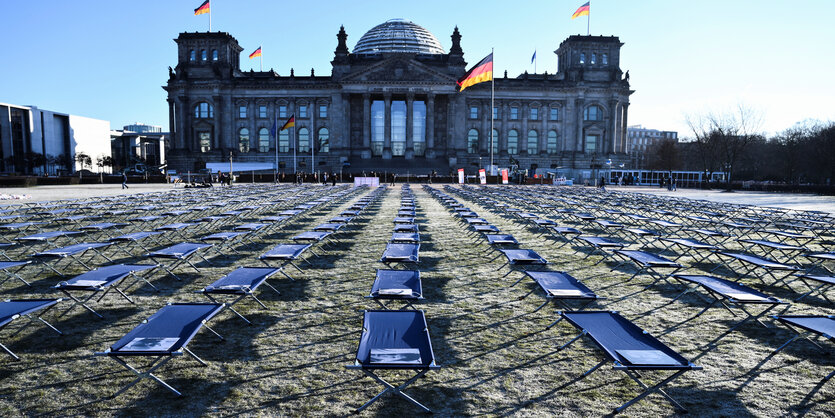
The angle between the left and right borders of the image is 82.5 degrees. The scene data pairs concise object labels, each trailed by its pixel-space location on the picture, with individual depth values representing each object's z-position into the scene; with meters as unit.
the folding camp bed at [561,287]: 6.47
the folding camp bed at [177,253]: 8.58
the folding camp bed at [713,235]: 12.12
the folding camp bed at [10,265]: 7.54
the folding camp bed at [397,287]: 6.24
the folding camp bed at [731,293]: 6.09
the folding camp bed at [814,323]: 4.85
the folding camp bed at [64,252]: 8.36
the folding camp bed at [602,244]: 10.64
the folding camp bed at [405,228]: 12.62
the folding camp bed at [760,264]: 8.08
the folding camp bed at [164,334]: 4.29
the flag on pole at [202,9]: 58.77
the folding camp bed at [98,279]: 6.39
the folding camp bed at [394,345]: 4.13
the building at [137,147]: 125.06
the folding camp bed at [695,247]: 10.35
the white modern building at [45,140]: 86.31
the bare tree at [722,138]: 59.02
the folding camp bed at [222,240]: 10.82
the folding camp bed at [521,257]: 8.69
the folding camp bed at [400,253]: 8.76
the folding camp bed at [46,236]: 10.48
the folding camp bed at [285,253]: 8.73
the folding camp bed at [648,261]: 8.32
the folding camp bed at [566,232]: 12.39
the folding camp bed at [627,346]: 4.17
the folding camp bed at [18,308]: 5.02
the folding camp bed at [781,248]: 10.59
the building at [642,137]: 162.00
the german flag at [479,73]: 36.00
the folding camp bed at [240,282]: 6.40
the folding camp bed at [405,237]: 10.70
